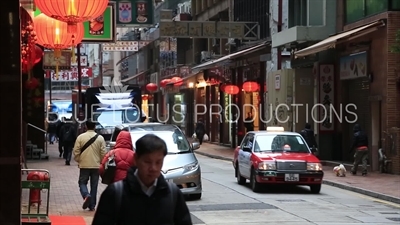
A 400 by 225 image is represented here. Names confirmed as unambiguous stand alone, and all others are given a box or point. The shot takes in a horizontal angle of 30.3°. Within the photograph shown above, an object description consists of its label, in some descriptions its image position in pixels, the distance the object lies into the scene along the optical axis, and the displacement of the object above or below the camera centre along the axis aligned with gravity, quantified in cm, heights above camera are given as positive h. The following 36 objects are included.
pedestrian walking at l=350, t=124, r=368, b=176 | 2352 -129
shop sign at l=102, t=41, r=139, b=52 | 4644 +393
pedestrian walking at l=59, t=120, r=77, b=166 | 2805 -125
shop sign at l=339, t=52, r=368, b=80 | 2600 +151
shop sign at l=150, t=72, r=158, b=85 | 6319 +262
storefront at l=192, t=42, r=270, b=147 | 3722 +85
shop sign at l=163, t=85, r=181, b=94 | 5370 +142
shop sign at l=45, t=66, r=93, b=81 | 5506 +260
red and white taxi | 1777 -131
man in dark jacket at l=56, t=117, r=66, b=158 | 3126 -151
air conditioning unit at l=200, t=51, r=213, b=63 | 4700 +335
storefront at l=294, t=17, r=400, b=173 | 2392 +90
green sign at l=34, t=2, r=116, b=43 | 1959 +214
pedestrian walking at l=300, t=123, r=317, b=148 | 2603 -101
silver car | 1586 -111
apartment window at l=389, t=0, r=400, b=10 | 2391 +334
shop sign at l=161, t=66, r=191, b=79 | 5219 +267
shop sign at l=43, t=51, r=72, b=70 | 3056 +195
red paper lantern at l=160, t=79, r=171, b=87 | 5030 +174
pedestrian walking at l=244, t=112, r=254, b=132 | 3864 -82
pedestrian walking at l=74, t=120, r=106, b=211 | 1356 -87
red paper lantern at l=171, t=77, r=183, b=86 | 4867 +176
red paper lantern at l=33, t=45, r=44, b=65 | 1816 +138
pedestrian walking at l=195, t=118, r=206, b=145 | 4606 -146
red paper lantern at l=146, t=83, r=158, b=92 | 5251 +147
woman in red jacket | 1041 -67
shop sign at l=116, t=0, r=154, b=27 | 2303 +304
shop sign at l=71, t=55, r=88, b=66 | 5277 +344
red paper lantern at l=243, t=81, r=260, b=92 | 3603 +105
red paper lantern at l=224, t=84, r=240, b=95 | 3778 +95
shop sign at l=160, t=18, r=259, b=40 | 3325 +359
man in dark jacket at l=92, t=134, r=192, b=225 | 437 -53
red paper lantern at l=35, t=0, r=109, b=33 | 1192 +163
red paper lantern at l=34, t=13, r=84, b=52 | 1481 +151
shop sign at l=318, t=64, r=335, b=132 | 2927 +53
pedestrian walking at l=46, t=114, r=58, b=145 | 4873 -147
